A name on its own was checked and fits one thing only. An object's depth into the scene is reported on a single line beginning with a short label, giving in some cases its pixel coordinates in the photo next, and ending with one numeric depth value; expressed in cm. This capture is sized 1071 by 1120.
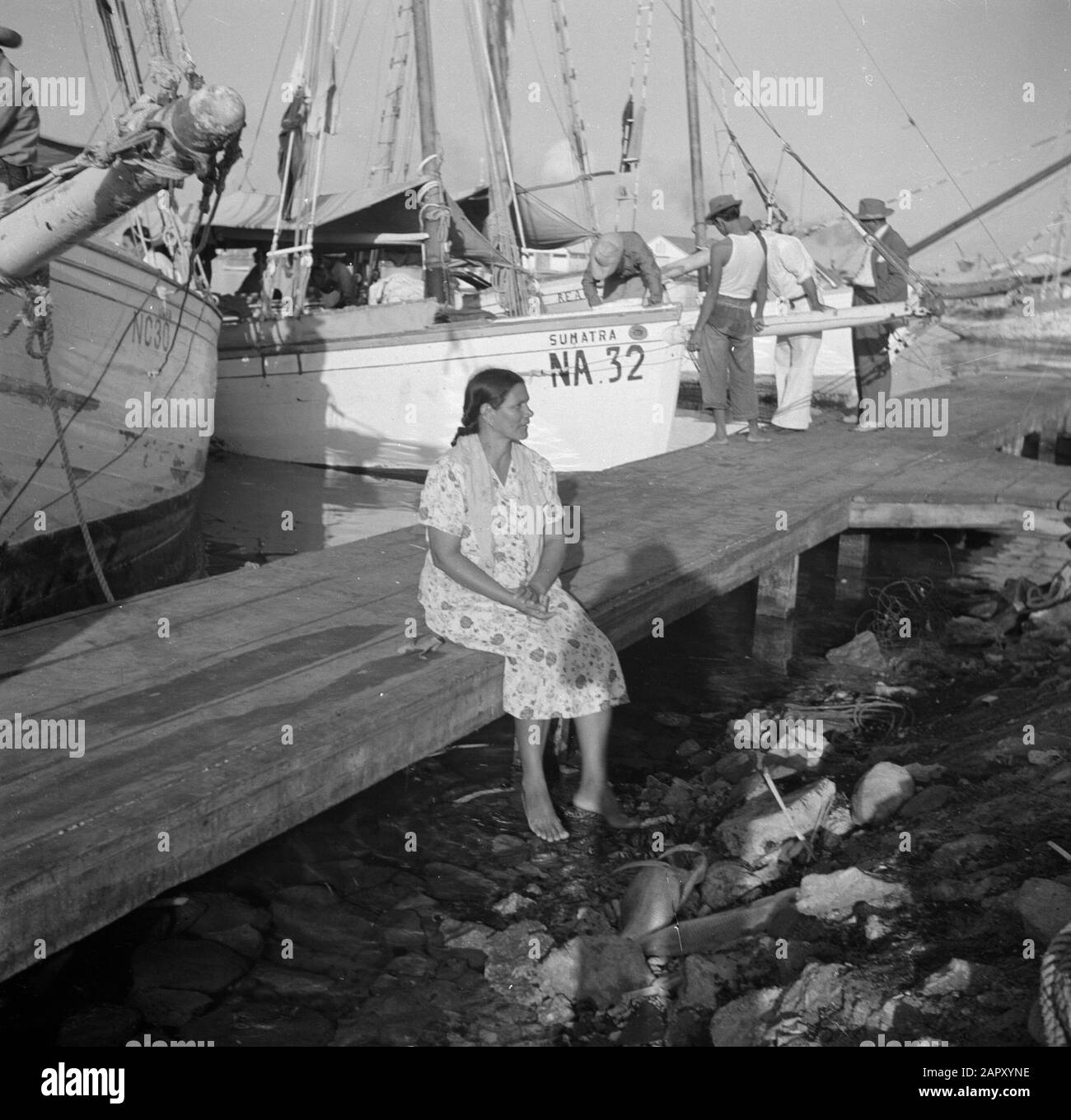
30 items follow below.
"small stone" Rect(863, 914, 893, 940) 338
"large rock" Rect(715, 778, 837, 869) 429
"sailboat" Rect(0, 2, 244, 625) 362
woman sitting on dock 421
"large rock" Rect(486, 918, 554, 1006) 355
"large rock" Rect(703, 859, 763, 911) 402
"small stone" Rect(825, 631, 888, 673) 720
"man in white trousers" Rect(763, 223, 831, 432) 1037
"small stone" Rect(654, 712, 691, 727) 634
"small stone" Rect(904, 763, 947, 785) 462
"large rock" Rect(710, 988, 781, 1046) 308
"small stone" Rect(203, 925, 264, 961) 391
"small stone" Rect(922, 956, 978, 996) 291
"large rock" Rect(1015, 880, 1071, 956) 300
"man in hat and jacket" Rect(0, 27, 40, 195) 593
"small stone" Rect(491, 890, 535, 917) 408
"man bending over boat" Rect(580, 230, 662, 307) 1278
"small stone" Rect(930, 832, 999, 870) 367
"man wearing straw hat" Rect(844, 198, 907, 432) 1065
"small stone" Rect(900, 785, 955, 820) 428
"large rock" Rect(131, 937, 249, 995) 370
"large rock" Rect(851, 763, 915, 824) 443
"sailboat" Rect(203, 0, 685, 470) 1341
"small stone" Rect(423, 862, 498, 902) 427
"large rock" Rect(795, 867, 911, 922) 358
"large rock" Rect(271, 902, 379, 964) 397
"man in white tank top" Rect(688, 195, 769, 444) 909
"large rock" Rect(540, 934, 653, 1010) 349
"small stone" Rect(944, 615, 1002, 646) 751
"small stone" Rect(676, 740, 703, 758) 584
